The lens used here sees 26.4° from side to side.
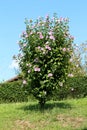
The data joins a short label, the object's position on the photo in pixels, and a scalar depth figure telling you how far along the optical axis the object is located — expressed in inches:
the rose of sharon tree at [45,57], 270.0
